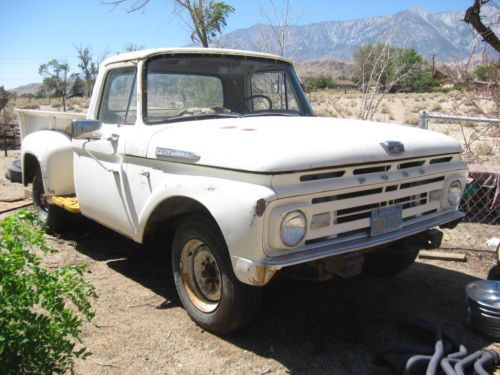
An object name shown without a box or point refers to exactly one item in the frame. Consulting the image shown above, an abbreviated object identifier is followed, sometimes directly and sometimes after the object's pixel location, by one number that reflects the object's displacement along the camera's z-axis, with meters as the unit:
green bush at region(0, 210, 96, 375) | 2.09
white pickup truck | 2.79
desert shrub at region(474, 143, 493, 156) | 10.30
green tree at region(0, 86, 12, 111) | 19.66
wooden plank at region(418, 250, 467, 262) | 4.98
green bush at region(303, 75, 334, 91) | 11.26
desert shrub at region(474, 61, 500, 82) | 6.86
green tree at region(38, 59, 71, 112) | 48.06
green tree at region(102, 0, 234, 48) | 9.01
